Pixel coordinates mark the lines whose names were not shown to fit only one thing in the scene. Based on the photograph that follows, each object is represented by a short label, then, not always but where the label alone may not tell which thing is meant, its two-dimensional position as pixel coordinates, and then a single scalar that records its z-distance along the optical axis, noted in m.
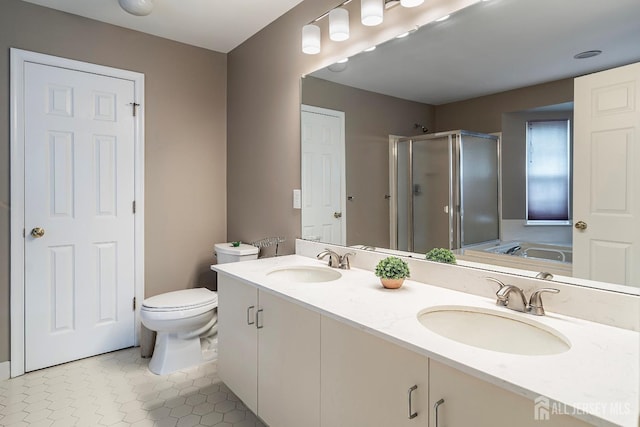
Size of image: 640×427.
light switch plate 2.33
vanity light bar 1.68
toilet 2.23
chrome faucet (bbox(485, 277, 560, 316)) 1.15
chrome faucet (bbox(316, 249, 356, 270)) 1.92
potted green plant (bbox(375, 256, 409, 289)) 1.46
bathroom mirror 1.16
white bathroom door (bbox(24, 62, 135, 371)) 2.32
